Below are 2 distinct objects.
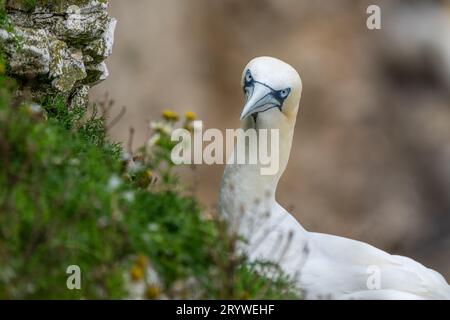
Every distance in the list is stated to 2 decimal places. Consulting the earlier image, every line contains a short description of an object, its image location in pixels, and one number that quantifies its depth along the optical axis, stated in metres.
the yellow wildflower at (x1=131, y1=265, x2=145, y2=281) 6.28
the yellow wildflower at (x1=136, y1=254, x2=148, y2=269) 6.34
